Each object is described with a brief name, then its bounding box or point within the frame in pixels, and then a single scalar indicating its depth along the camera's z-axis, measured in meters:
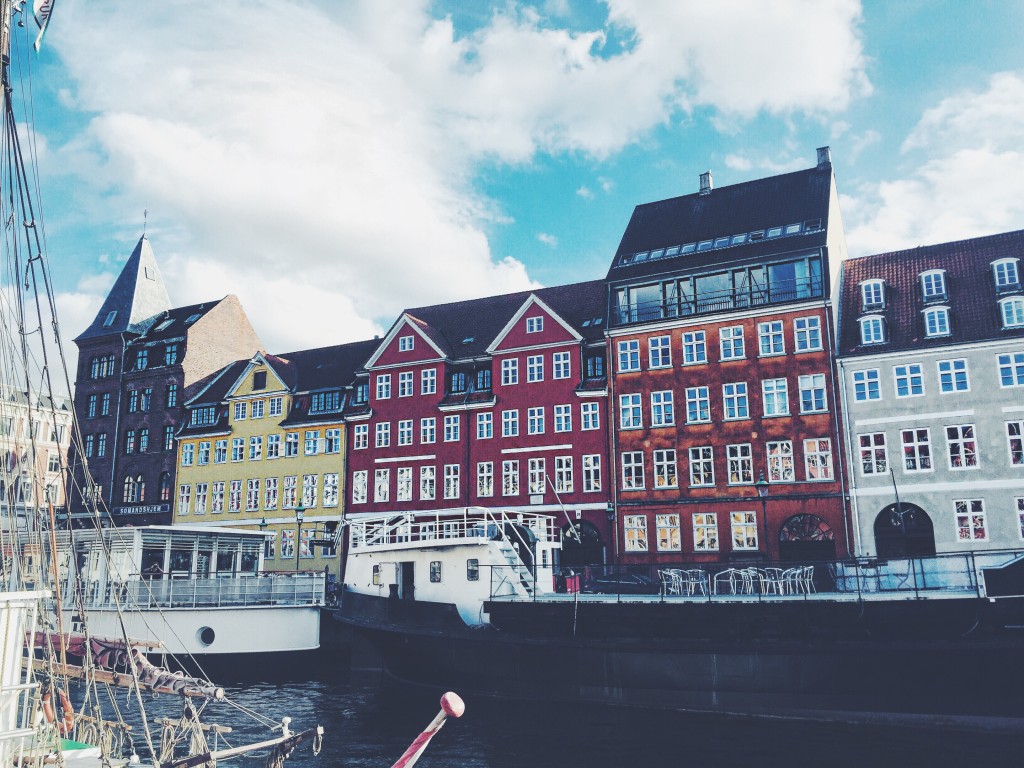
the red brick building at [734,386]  37.78
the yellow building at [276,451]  51.25
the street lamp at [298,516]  42.90
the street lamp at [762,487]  30.05
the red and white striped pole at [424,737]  9.03
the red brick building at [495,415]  43.31
